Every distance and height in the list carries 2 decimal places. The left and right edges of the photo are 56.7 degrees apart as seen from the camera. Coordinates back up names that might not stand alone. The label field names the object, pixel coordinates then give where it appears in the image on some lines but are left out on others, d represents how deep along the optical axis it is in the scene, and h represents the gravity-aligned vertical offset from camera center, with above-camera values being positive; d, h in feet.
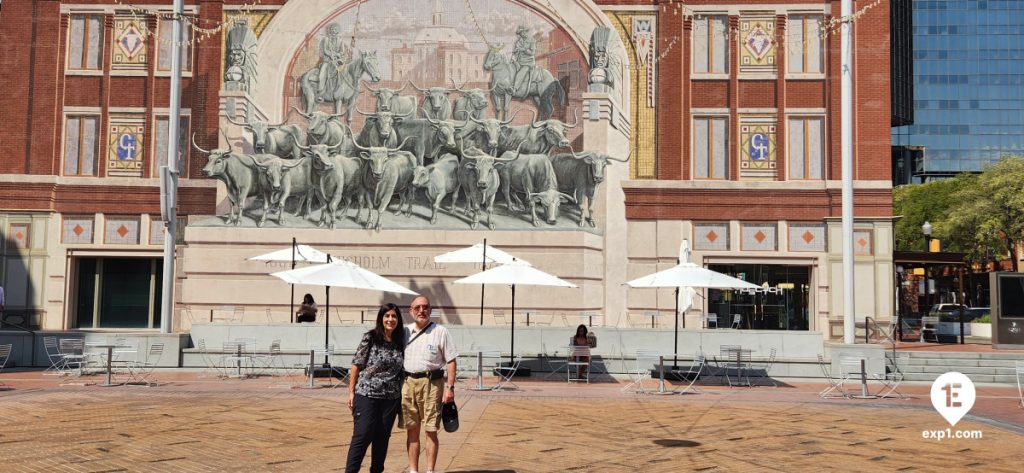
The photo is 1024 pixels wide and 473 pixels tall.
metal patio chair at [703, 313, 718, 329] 100.94 -1.89
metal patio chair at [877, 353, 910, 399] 62.84 -5.18
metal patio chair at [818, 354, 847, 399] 60.80 -5.52
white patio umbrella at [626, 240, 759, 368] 67.77 +1.62
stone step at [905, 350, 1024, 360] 75.77 -3.96
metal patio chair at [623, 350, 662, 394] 64.26 -5.09
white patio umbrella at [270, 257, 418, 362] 64.34 +1.30
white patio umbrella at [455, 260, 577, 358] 69.51 +1.64
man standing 30.25 -2.55
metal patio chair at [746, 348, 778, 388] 70.69 -5.04
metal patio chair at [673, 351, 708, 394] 65.92 -5.06
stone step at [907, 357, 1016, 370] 74.79 -4.48
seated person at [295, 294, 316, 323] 81.61 -1.40
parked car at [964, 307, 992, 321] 138.62 -0.93
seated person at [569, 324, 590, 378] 68.69 -2.82
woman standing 29.09 -2.79
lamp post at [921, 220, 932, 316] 112.26 +9.00
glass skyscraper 376.68 +89.94
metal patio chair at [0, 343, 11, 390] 65.62 -4.24
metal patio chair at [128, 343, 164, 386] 66.39 -5.40
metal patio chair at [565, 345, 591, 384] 67.92 -4.55
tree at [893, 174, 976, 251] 237.66 +25.24
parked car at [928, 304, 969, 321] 117.08 -0.93
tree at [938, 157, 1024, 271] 167.43 +16.90
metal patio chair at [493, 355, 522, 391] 63.57 -5.46
